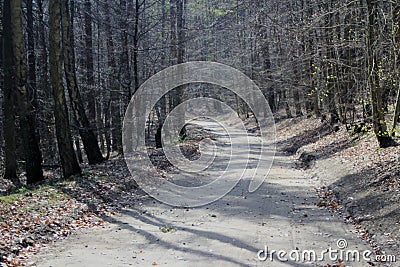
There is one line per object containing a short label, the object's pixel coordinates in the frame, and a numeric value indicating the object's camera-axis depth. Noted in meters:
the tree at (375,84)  12.60
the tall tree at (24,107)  13.05
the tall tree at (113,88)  20.86
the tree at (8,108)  14.81
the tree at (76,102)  15.32
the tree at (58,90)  12.93
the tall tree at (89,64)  21.45
